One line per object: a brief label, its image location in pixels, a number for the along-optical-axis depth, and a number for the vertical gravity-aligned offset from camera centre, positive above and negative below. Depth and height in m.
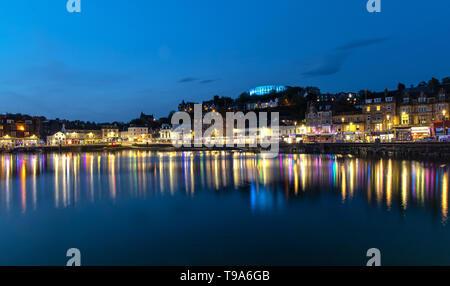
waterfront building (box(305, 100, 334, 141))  63.94 +2.58
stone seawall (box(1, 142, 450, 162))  39.12 -2.36
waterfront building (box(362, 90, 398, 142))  55.00 +3.05
